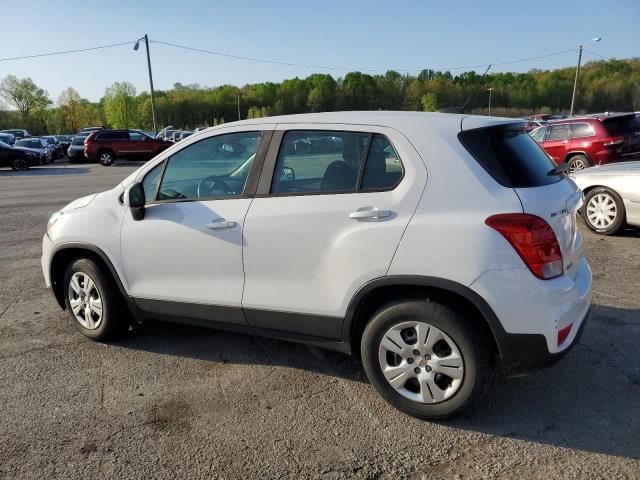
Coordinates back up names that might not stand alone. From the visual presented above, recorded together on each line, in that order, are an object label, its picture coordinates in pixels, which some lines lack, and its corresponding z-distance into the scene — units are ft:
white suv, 8.73
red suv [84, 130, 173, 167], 85.25
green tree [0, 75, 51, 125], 281.33
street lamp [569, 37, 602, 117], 143.98
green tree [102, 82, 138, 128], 323.98
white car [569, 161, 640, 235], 23.03
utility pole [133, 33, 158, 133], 125.49
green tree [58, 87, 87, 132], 298.35
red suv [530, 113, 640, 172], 39.47
